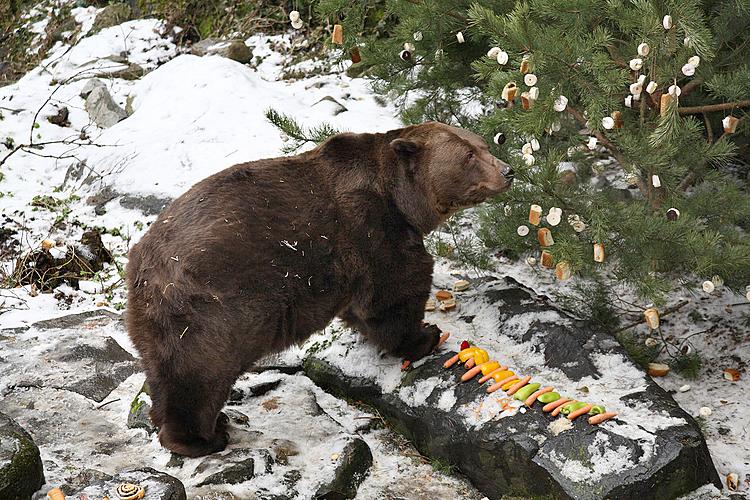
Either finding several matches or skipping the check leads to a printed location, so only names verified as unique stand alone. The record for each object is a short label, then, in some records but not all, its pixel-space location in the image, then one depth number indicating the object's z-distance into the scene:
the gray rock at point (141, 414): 10.52
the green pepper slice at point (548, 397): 9.86
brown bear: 9.16
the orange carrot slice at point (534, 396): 9.87
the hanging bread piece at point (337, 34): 11.85
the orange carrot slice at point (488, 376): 10.42
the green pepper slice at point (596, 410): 9.49
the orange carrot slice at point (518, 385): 10.15
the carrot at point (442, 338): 11.35
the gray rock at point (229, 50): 25.08
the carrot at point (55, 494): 8.32
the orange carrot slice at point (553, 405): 9.70
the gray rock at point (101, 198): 17.55
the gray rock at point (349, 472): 9.59
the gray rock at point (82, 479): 8.82
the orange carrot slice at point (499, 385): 10.23
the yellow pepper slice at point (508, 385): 10.23
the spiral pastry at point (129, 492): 8.16
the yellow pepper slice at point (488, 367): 10.52
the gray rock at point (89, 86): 23.03
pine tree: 9.45
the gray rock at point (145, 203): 17.00
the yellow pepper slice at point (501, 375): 10.41
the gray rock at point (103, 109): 21.89
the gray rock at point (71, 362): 11.48
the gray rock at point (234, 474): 9.23
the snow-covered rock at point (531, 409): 8.98
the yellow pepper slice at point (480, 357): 10.75
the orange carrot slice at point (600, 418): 9.35
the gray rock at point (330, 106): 19.55
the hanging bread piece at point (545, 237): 10.62
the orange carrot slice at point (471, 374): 10.55
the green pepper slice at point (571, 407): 9.55
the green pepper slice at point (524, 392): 9.98
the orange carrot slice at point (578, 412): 9.46
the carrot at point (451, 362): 10.91
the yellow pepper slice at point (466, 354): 10.87
